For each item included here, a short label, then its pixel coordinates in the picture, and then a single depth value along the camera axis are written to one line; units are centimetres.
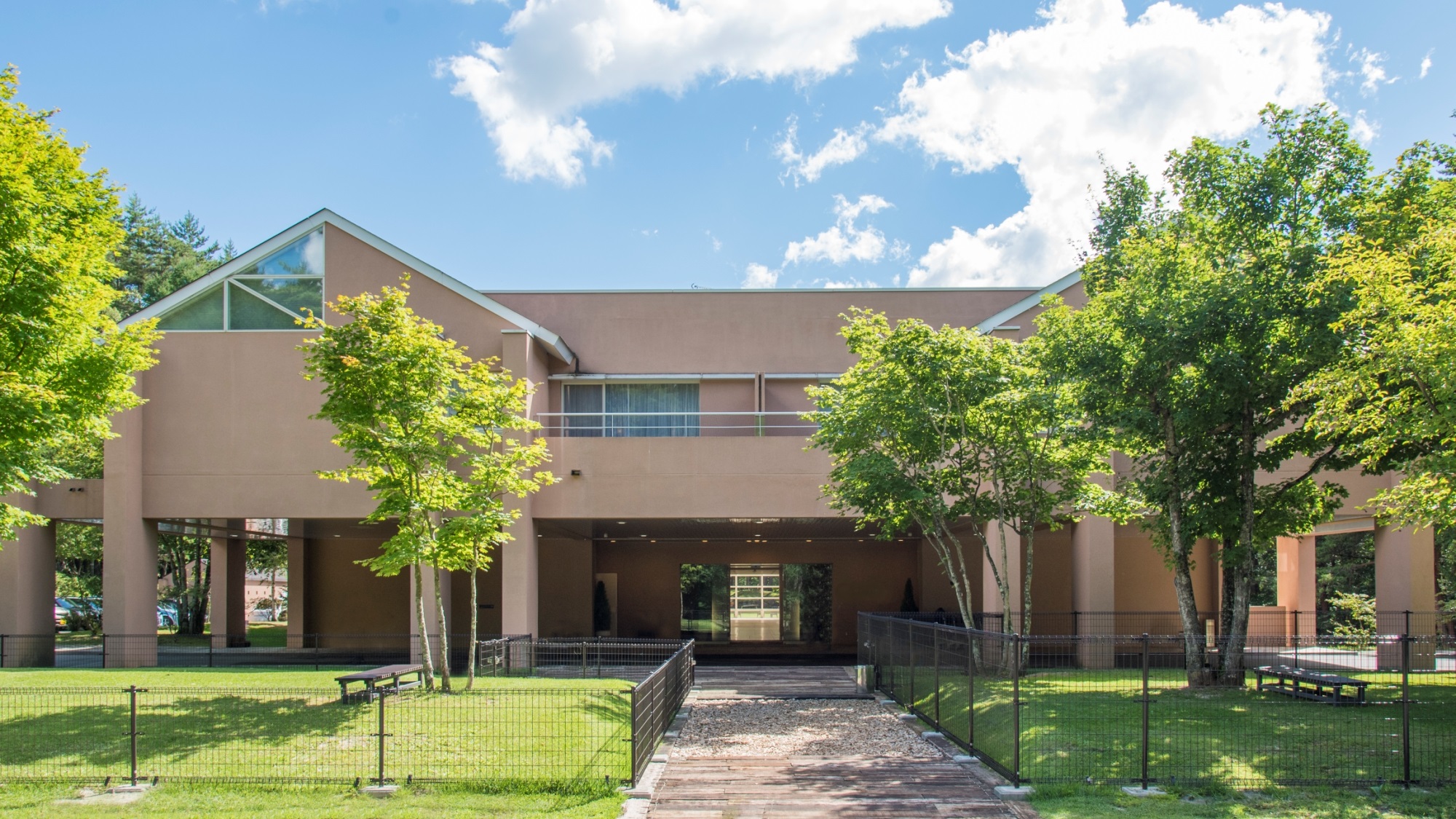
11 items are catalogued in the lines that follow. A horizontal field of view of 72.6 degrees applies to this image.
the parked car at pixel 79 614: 4034
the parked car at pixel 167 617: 4447
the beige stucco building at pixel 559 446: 2273
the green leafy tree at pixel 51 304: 1459
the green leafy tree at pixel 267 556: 4453
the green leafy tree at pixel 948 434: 1767
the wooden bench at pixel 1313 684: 1444
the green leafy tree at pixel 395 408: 1527
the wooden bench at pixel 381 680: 1484
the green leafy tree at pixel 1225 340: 1543
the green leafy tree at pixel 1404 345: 1133
